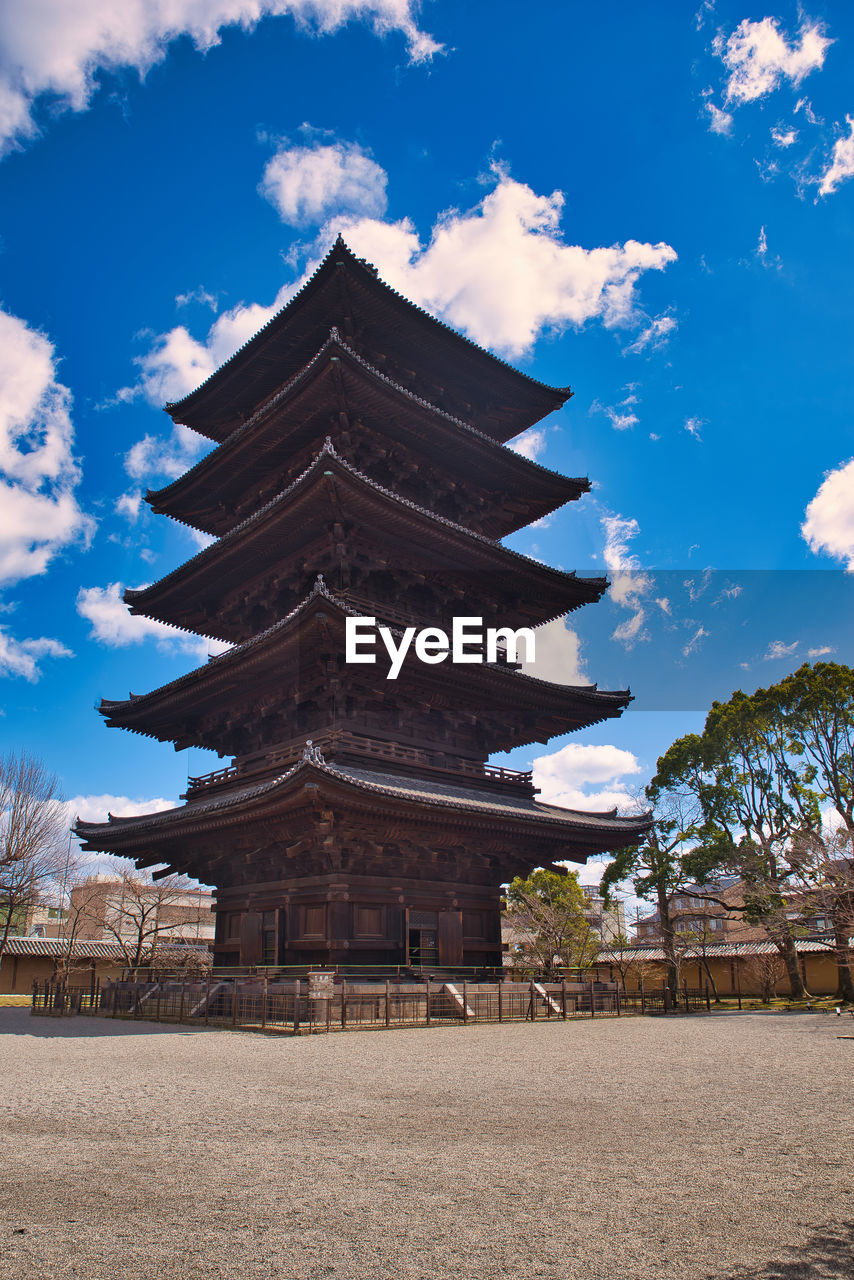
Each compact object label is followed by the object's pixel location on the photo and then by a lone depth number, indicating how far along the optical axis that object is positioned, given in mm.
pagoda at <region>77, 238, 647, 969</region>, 20281
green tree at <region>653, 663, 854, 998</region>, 32625
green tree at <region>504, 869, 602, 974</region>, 40438
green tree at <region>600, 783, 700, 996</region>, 35688
